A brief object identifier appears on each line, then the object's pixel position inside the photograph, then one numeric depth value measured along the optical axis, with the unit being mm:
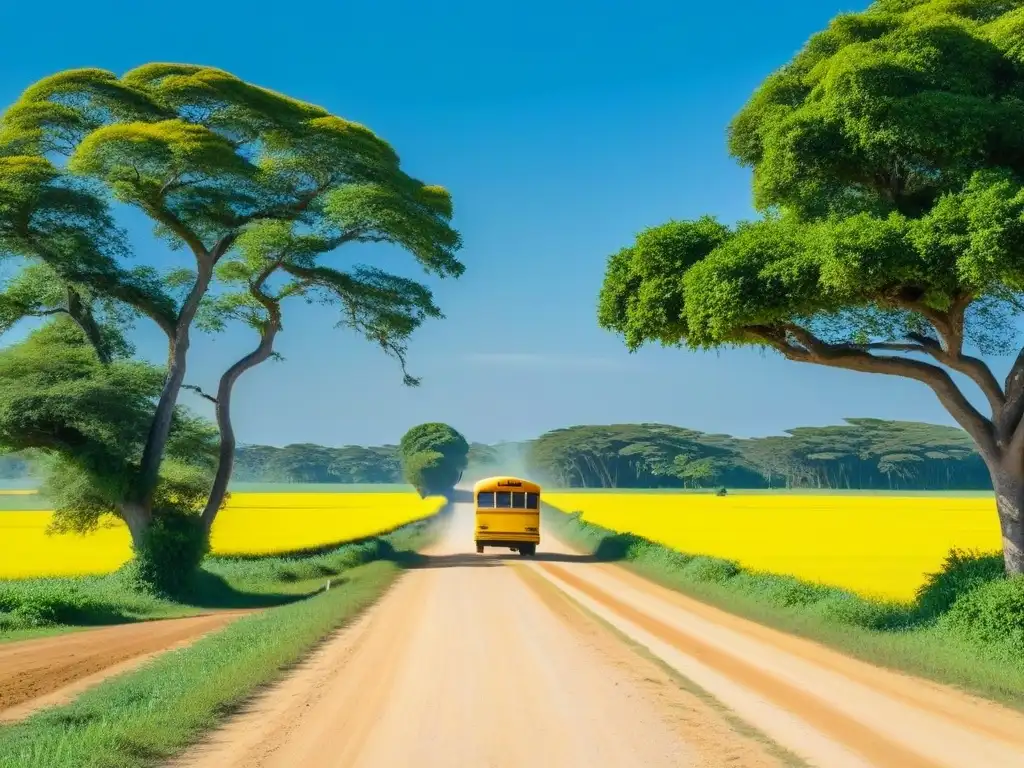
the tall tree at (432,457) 118750
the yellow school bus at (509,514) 38750
